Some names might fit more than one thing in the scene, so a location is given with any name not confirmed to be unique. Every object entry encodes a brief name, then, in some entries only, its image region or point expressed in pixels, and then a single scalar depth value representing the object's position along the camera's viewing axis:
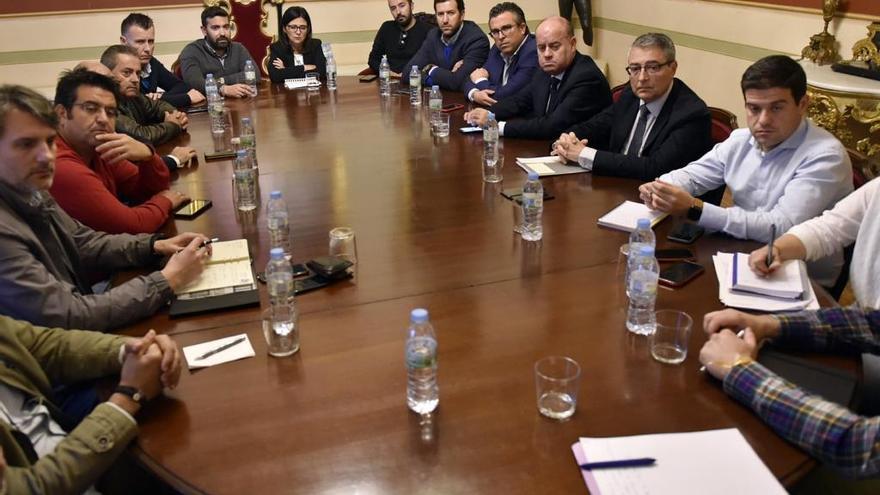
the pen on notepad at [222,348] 1.48
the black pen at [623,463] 1.12
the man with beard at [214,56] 4.54
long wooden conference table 1.15
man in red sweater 2.10
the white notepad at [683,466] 1.08
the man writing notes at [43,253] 1.54
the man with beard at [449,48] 4.49
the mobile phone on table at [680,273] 1.74
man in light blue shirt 2.03
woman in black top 4.83
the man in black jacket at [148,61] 4.11
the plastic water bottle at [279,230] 2.02
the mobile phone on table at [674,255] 1.89
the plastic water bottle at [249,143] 2.81
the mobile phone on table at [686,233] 1.99
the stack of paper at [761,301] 1.61
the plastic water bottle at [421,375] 1.29
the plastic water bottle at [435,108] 3.38
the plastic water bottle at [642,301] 1.54
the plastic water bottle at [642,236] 1.80
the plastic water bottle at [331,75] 4.60
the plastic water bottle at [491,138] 2.85
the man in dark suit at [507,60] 3.79
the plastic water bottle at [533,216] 2.05
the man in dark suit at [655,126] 2.57
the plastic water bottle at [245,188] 2.32
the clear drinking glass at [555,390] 1.27
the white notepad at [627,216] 2.10
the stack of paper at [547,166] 2.65
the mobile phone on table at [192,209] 2.30
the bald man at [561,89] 3.16
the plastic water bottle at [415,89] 4.04
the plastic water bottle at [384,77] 4.44
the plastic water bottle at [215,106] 3.52
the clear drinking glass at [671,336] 1.43
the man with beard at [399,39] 5.28
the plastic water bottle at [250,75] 4.47
